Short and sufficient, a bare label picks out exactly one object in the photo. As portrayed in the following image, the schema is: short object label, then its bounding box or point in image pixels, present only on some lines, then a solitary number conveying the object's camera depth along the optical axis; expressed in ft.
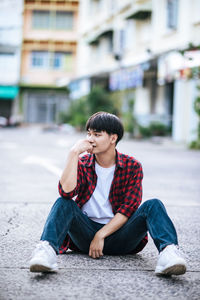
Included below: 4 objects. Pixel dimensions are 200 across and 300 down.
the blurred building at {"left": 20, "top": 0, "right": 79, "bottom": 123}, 156.25
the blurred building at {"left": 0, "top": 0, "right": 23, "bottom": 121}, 152.87
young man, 11.63
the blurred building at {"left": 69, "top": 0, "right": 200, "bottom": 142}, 75.00
